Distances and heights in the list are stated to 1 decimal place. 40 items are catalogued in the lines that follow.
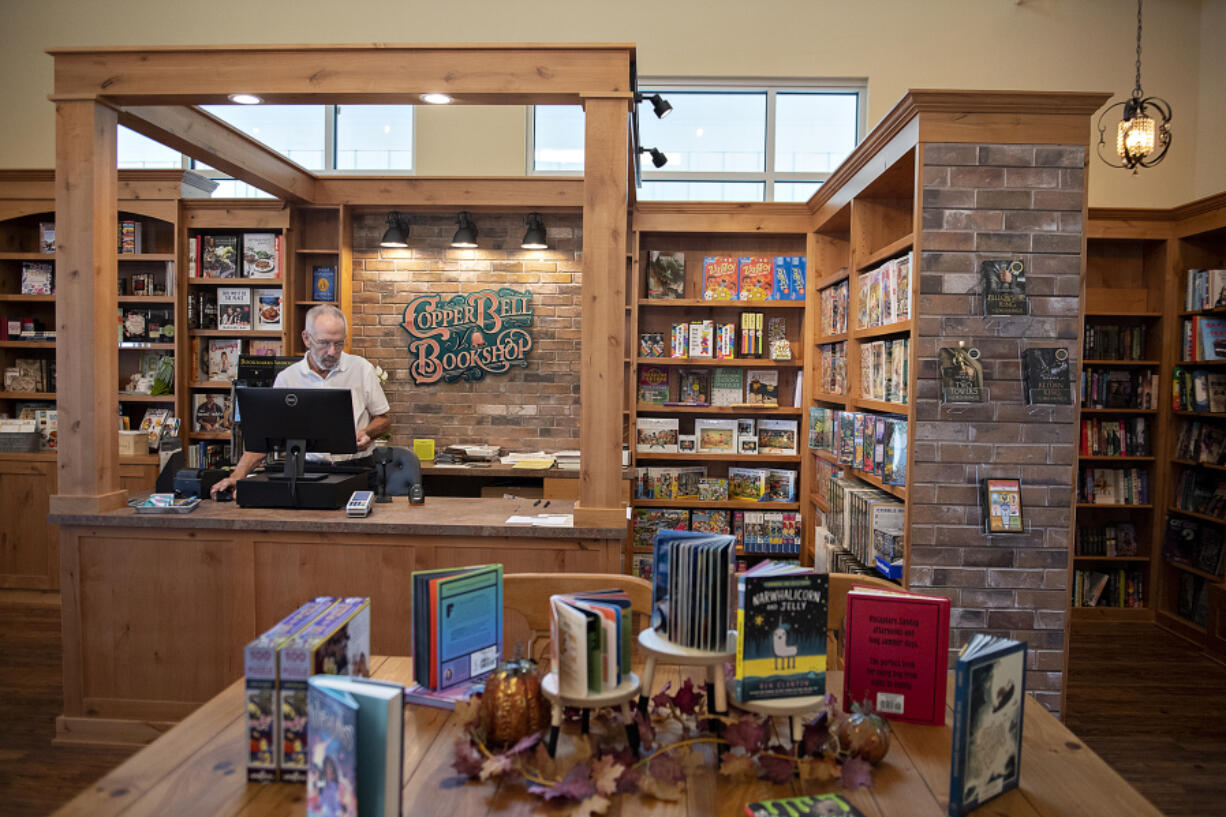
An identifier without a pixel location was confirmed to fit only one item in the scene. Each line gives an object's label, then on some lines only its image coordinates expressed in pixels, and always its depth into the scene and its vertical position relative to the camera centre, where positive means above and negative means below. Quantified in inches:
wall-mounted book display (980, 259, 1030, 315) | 118.4 +15.6
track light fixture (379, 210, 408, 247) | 221.9 +42.8
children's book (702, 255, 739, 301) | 223.5 +31.1
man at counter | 156.8 +1.4
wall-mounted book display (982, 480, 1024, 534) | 118.2 -17.7
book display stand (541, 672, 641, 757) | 55.9 -22.7
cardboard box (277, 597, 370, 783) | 53.5 -20.2
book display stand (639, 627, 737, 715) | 57.0 -20.1
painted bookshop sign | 235.8 +16.2
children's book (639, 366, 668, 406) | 229.5 +0.2
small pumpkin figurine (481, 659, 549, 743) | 57.6 -23.9
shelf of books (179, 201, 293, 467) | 225.0 +22.6
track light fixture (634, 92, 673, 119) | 182.2 +66.4
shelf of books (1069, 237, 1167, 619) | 209.9 -9.2
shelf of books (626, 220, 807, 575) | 222.2 +0.4
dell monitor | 129.0 -6.3
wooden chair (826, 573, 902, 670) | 90.7 -23.8
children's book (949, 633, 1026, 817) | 51.9 -22.8
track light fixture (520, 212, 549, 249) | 221.8 +42.3
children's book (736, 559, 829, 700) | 56.4 -18.0
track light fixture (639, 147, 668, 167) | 199.4 +58.5
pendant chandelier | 156.5 +52.1
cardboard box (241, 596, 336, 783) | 53.9 -22.6
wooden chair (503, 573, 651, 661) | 85.6 -22.8
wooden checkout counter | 127.7 -33.5
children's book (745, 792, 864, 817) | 48.8 -26.6
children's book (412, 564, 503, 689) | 64.0 -20.4
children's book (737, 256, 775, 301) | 222.4 +31.3
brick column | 119.0 -1.1
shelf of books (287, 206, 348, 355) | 229.9 +34.6
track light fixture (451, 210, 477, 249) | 222.7 +42.8
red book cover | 65.9 -22.7
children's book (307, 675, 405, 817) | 44.4 -20.7
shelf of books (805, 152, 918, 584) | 132.9 +1.8
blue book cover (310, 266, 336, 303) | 232.9 +29.1
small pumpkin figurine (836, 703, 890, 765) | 57.9 -25.9
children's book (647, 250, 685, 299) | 227.9 +32.0
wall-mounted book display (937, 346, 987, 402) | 118.6 +1.7
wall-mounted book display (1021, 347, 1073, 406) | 118.4 +2.1
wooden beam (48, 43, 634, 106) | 123.3 +49.6
